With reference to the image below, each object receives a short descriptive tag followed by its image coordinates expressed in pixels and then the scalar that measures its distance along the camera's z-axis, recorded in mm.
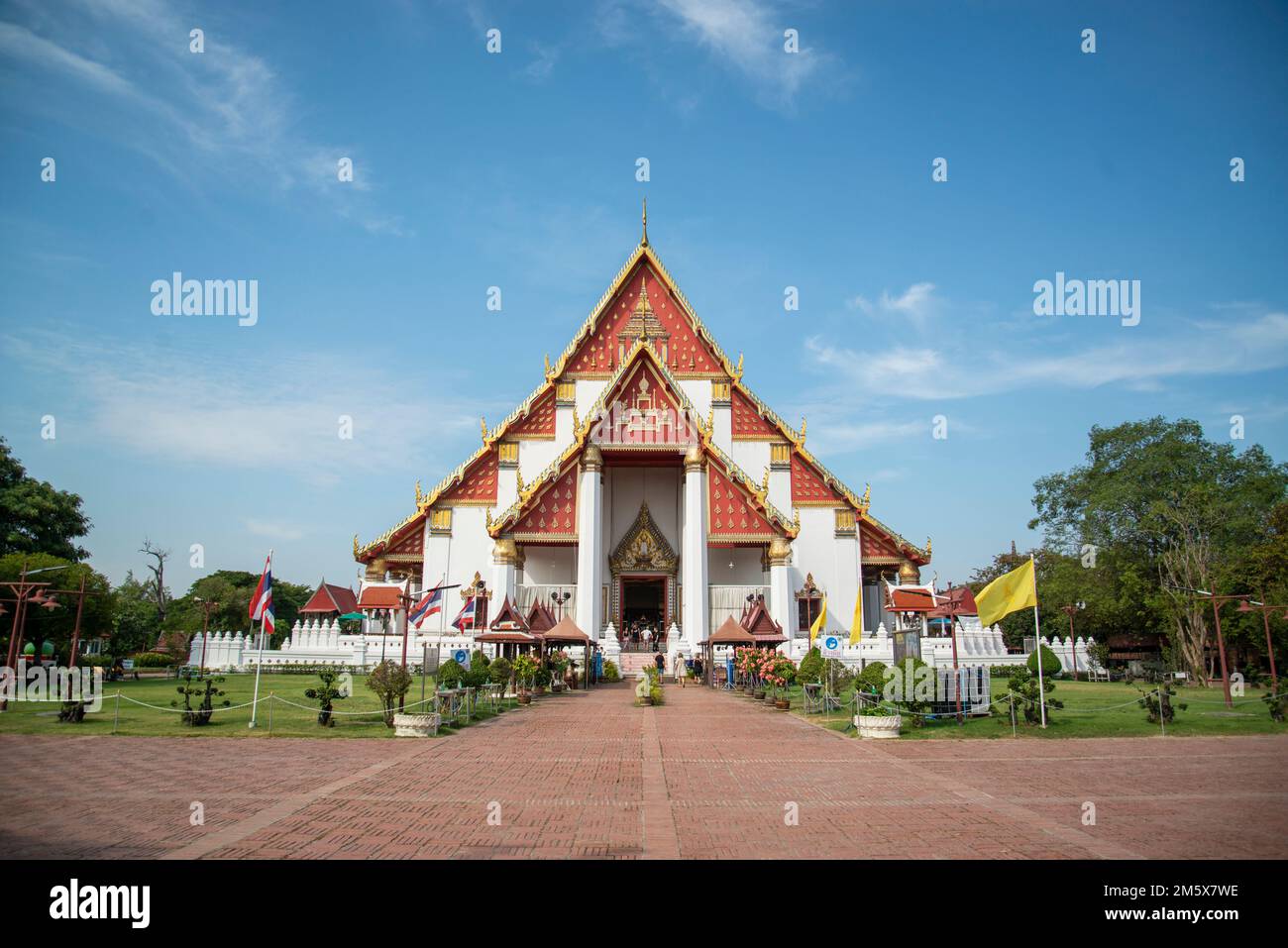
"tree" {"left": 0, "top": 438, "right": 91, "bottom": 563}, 37562
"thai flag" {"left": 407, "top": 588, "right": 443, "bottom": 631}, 21844
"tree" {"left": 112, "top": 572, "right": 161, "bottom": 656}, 37844
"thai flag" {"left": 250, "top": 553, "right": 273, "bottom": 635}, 15672
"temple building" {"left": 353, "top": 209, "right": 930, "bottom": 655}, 34688
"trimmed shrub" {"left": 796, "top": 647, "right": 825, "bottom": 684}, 21266
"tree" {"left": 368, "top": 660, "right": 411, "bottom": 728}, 15602
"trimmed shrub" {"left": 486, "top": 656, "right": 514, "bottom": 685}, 20891
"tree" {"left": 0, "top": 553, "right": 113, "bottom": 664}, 27391
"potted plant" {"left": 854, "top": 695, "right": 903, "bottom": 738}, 15109
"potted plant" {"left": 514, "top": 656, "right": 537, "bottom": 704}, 22281
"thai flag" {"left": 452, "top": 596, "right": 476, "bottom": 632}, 26703
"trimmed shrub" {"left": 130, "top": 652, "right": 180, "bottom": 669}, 37531
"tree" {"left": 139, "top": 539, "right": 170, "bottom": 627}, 66625
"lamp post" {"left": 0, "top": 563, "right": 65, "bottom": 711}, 17906
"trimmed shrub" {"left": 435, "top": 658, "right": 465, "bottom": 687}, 18656
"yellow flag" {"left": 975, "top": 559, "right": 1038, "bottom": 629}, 15438
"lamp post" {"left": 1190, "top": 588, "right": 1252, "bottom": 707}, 19859
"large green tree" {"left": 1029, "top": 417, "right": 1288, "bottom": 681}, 35781
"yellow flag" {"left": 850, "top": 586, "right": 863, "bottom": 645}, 20969
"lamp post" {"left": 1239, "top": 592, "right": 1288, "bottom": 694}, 19044
